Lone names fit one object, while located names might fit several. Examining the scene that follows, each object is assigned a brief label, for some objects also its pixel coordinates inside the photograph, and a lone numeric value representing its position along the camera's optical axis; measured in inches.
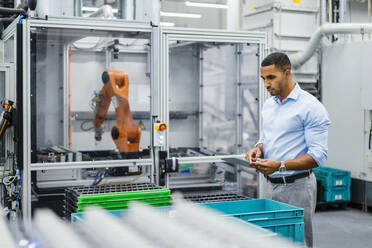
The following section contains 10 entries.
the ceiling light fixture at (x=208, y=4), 397.5
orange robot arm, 161.2
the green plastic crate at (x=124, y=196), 77.2
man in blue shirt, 92.7
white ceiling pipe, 229.0
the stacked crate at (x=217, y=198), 82.6
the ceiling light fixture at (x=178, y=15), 432.8
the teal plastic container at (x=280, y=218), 64.7
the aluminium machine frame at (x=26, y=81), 135.6
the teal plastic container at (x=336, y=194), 228.4
